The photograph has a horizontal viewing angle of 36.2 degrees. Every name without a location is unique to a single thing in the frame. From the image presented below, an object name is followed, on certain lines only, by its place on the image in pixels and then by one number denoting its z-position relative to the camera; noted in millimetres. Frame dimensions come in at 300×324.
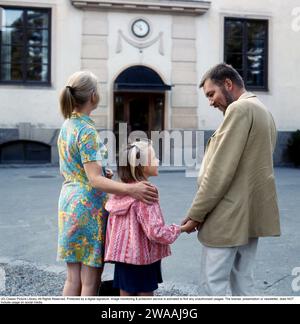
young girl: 2236
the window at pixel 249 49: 14930
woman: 2311
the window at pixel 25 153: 13469
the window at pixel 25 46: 13570
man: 2139
